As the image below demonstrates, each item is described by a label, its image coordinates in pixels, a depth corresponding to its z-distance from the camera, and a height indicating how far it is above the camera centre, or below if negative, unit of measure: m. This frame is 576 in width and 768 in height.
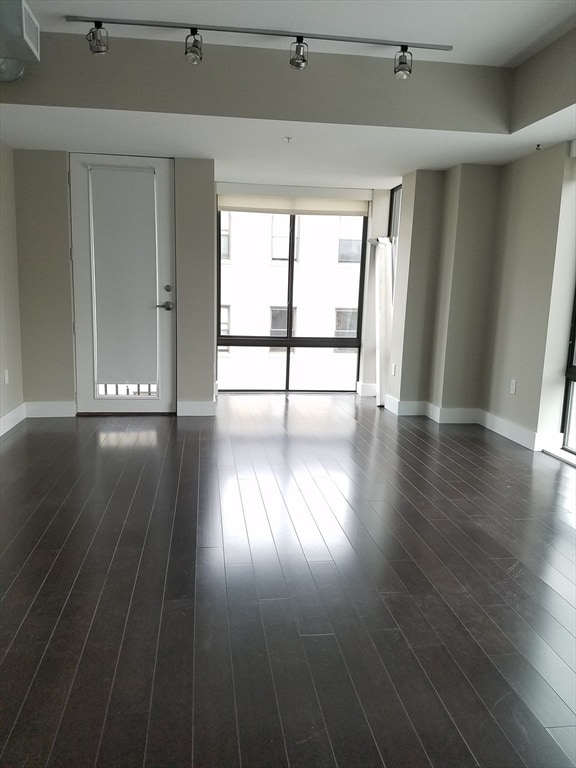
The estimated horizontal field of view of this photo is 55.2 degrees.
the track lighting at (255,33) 3.21 +1.55
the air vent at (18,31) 3.02 +1.40
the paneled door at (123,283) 4.99 +0.03
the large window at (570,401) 4.35 -0.80
